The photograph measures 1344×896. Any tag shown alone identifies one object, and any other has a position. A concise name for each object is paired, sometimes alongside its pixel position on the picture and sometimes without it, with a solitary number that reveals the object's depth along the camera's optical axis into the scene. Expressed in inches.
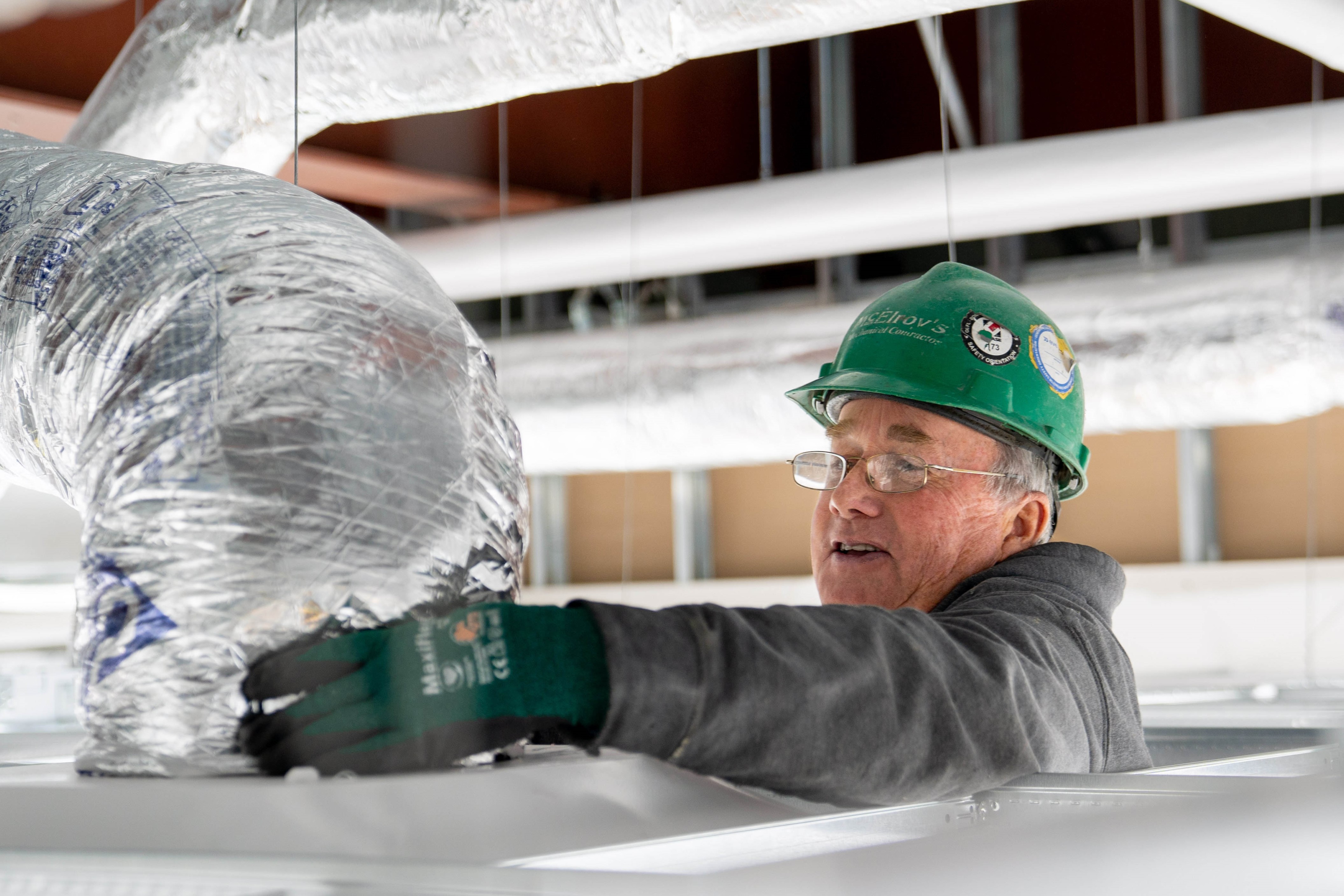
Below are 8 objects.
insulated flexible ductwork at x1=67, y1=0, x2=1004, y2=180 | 74.5
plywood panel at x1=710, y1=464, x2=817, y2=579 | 219.8
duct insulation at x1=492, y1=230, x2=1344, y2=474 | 124.0
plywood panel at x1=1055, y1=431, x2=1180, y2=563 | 189.3
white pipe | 113.2
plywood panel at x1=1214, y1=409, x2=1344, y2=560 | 176.1
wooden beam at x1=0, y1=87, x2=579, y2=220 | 126.0
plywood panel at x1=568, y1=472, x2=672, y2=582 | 234.5
